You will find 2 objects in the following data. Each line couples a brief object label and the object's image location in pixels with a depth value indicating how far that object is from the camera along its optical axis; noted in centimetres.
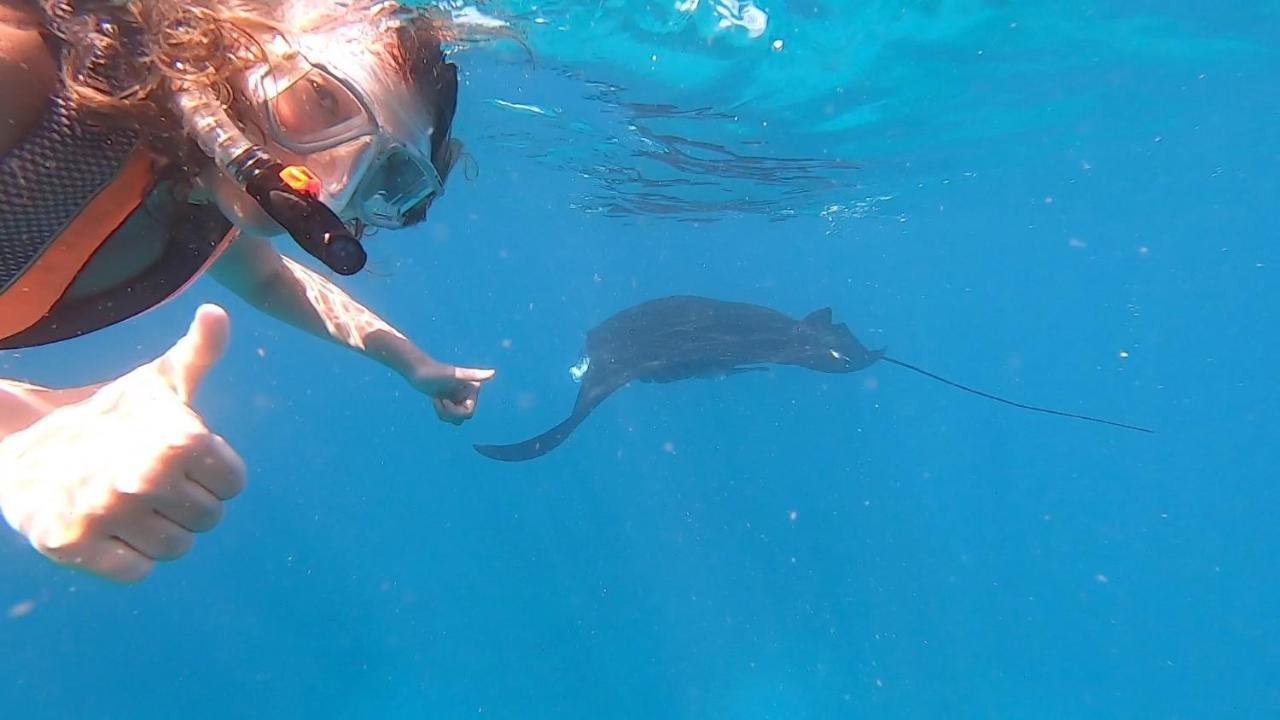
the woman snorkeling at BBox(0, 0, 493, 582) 48
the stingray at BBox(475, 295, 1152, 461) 1014
